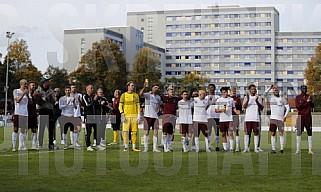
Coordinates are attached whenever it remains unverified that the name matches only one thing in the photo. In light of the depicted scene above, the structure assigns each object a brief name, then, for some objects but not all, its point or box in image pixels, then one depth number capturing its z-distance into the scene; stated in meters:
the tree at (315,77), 68.88
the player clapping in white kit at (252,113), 17.58
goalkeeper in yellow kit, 17.31
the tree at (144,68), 74.21
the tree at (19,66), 63.66
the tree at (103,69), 65.94
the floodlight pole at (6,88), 61.24
